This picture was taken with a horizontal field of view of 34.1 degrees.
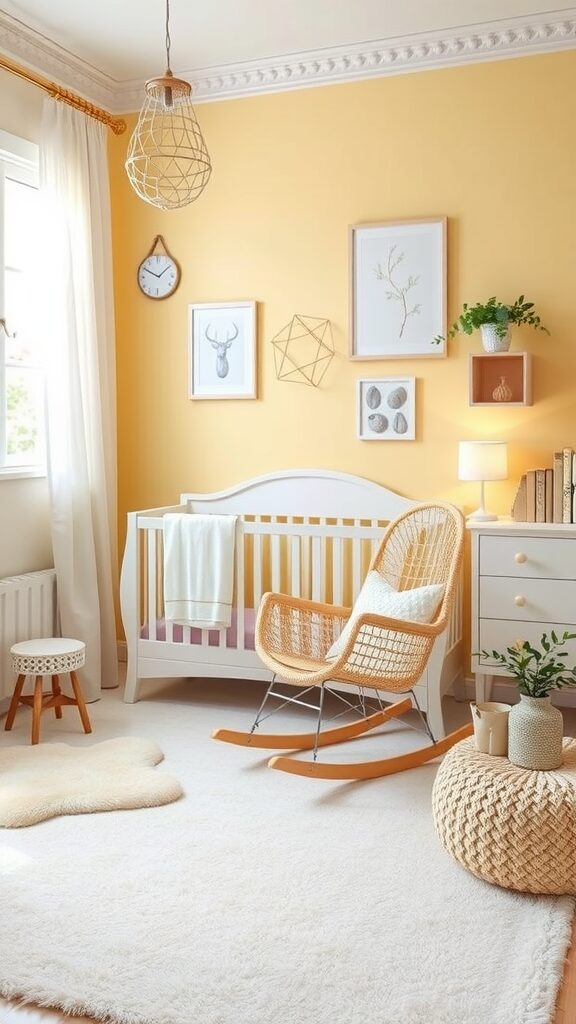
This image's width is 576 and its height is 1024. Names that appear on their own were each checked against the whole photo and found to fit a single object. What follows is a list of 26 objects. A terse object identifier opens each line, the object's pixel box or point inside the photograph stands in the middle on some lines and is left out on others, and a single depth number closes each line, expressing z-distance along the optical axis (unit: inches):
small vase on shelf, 145.5
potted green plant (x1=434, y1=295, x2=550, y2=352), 142.6
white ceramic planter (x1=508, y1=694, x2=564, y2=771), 92.0
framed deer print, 167.6
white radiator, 144.3
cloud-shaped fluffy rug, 107.7
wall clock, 172.6
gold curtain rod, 144.0
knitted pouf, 85.8
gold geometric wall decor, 162.2
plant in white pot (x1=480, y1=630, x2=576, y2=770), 92.0
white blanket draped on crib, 147.6
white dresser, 133.2
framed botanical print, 153.2
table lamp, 141.4
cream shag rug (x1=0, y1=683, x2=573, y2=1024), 72.0
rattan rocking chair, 118.2
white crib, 143.9
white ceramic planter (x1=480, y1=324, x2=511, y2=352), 143.6
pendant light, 164.2
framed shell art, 156.8
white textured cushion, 126.8
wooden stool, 134.3
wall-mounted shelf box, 145.0
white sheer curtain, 152.6
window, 148.7
